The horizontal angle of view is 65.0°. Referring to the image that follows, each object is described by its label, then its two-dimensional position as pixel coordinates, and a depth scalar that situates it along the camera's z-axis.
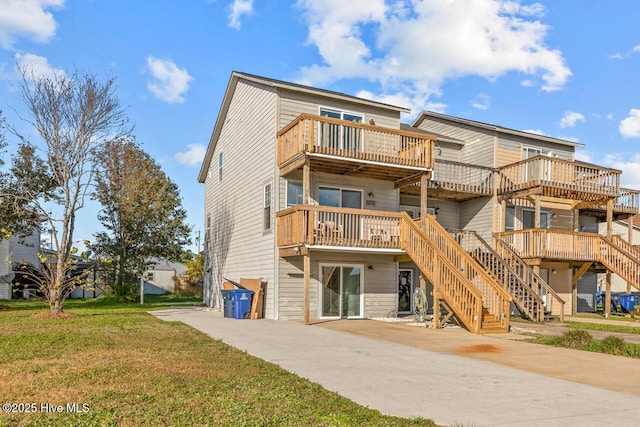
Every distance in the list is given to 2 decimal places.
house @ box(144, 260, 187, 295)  47.25
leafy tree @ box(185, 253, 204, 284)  40.84
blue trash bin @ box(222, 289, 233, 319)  16.91
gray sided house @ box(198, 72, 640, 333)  14.89
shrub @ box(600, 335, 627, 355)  9.85
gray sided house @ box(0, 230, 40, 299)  31.16
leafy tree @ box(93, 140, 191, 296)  28.28
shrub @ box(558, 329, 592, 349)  10.55
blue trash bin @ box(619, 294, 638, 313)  23.09
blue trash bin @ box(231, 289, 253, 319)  16.50
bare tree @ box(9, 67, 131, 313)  15.75
